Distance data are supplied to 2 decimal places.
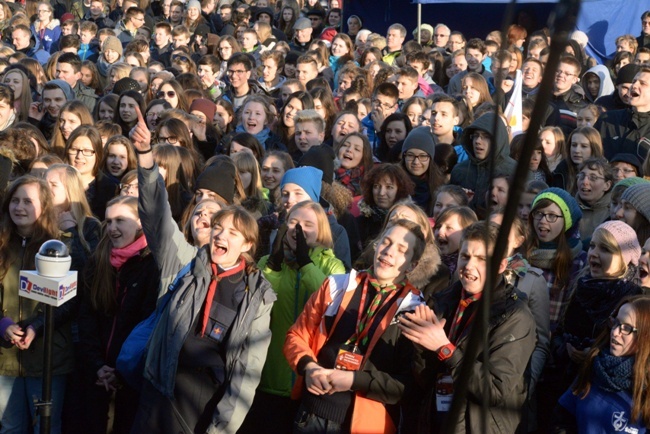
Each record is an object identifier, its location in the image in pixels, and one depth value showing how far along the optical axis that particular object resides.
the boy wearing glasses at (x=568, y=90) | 9.32
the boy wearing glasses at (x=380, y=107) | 8.92
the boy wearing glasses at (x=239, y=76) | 10.44
